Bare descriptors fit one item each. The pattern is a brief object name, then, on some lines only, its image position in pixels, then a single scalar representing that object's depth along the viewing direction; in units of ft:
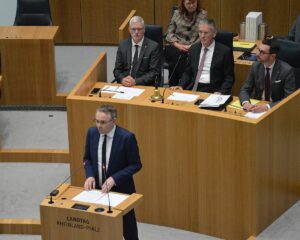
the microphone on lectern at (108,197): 30.09
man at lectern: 31.91
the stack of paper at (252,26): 48.43
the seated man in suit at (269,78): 37.54
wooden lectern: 30.04
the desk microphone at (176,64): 46.57
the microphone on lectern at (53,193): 31.22
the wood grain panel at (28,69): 49.82
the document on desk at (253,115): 35.81
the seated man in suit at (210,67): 41.49
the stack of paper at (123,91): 39.14
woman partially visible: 46.60
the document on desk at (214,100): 37.02
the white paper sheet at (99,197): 30.85
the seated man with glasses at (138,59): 42.91
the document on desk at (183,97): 38.53
